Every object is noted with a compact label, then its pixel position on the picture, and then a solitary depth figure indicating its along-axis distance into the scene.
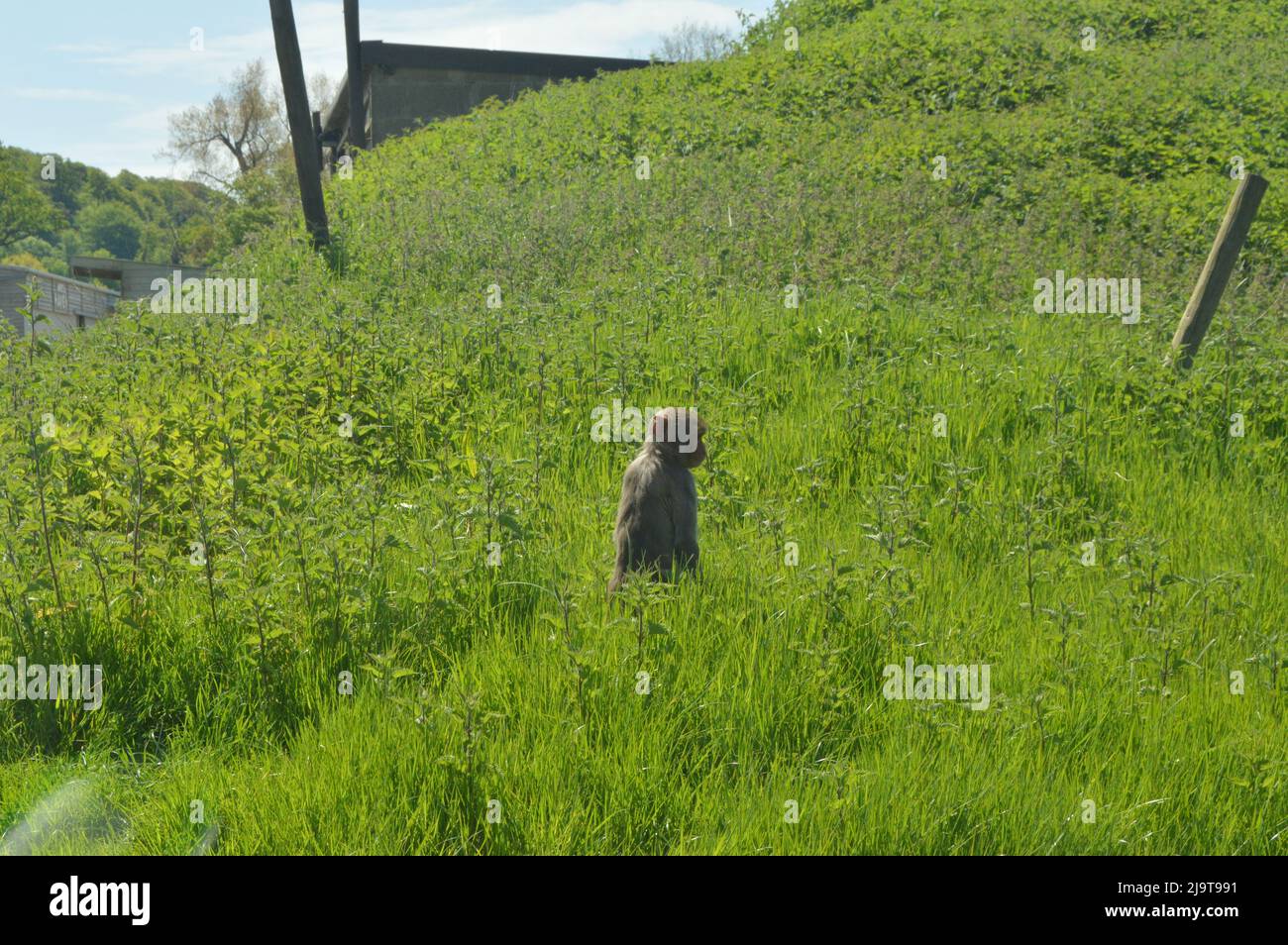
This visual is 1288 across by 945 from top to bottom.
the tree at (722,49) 26.50
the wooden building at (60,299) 37.62
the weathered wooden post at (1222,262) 9.76
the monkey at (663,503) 5.85
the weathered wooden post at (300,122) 14.82
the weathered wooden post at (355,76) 25.41
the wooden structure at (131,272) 37.87
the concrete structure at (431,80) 30.23
